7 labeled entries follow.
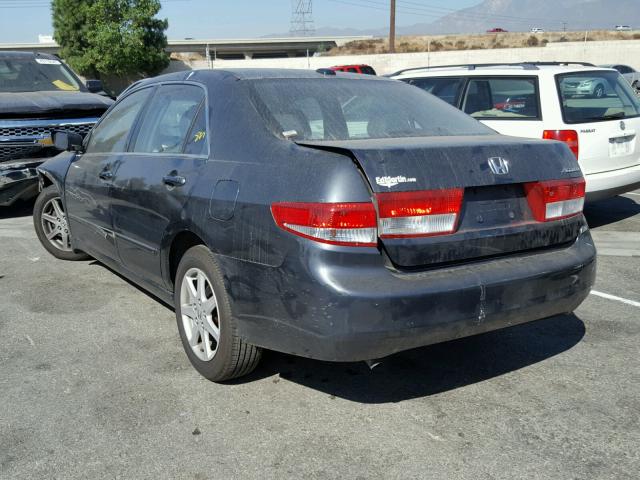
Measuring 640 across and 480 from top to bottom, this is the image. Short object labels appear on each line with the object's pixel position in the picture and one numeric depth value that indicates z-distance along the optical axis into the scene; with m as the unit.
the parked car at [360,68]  29.12
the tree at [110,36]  53.47
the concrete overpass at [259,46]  97.25
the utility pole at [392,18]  48.53
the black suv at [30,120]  7.47
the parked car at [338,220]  2.86
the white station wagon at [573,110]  6.77
